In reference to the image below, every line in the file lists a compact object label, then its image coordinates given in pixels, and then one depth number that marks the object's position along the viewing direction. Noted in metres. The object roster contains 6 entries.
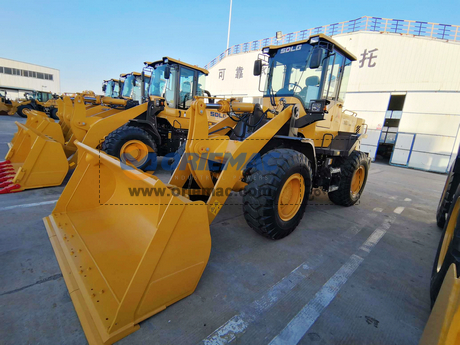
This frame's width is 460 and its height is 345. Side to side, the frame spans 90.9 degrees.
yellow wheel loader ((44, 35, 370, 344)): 1.77
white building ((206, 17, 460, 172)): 12.04
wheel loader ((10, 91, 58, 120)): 20.59
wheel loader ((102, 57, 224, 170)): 5.63
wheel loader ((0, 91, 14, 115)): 21.58
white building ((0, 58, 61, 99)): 47.81
